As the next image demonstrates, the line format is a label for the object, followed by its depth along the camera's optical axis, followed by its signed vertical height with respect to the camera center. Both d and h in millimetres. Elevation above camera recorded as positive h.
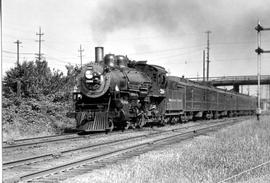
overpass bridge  81950 +5228
